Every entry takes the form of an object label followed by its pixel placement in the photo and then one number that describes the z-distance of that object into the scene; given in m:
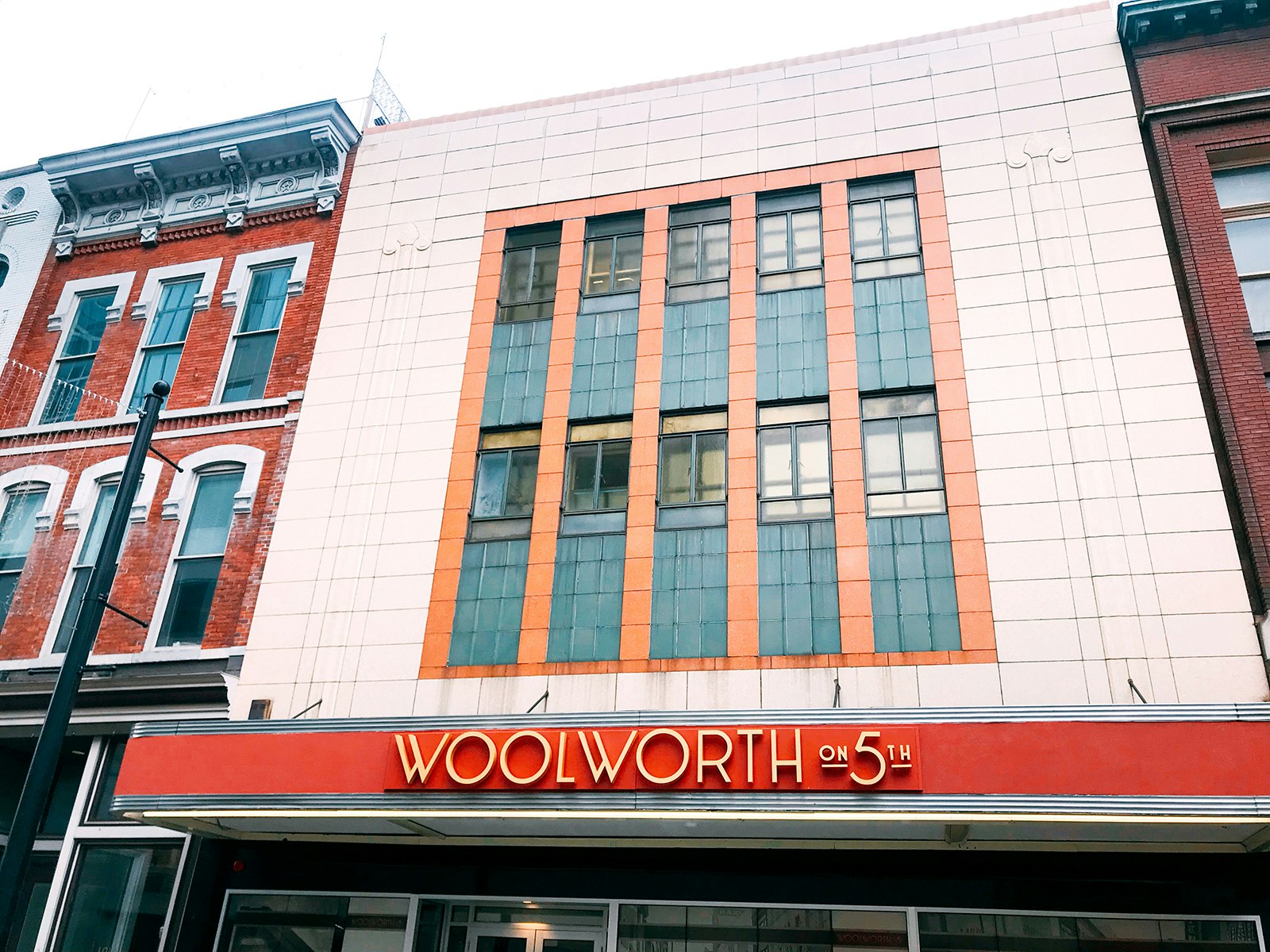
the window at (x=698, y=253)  17.83
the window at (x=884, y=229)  16.92
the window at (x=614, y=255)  18.36
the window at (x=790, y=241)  17.41
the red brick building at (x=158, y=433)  16.23
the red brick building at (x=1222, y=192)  13.93
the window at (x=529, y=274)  18.62
